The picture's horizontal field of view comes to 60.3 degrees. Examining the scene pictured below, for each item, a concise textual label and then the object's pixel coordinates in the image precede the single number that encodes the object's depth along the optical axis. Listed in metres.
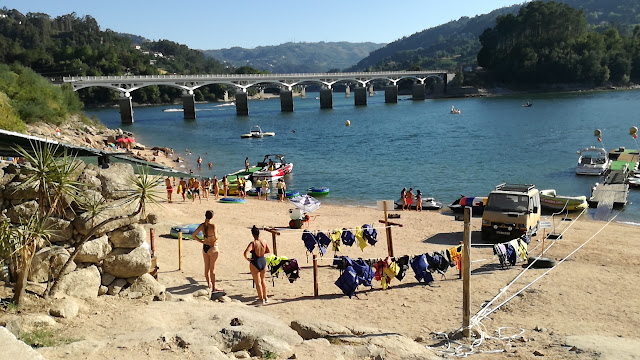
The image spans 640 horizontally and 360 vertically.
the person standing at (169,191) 25.07
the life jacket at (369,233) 14.29
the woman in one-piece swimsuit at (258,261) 10.59
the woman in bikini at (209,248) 10.87
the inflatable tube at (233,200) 27.44
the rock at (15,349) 5.55
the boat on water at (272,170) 34.66
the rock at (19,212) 9.10
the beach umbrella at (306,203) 20.69
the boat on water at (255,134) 68.56
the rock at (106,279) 9.78
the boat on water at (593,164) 33.59
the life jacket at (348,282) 11.62
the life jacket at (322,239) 14.11
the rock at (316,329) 8.92
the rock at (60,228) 9.18
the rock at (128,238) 9.78
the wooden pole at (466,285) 9.73
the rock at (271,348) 7.58
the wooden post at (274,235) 13.55
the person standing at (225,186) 30.22
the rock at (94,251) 9.39
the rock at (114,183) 9.79
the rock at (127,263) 9.79
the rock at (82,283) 8.88
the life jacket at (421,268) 12.55
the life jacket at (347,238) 14.68
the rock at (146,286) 9.93
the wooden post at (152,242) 13.35
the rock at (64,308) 7.87
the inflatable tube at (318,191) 32.28
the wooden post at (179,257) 13.18
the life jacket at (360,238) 14.27
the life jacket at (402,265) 12.45
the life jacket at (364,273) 11.98
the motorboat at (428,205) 27.13
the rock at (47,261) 8.99
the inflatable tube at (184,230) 16.05
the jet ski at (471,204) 24.33
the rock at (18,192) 9.16
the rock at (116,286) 9.71
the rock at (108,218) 9.30
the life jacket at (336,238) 14.14
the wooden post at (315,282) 11.67
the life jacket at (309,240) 14.08
